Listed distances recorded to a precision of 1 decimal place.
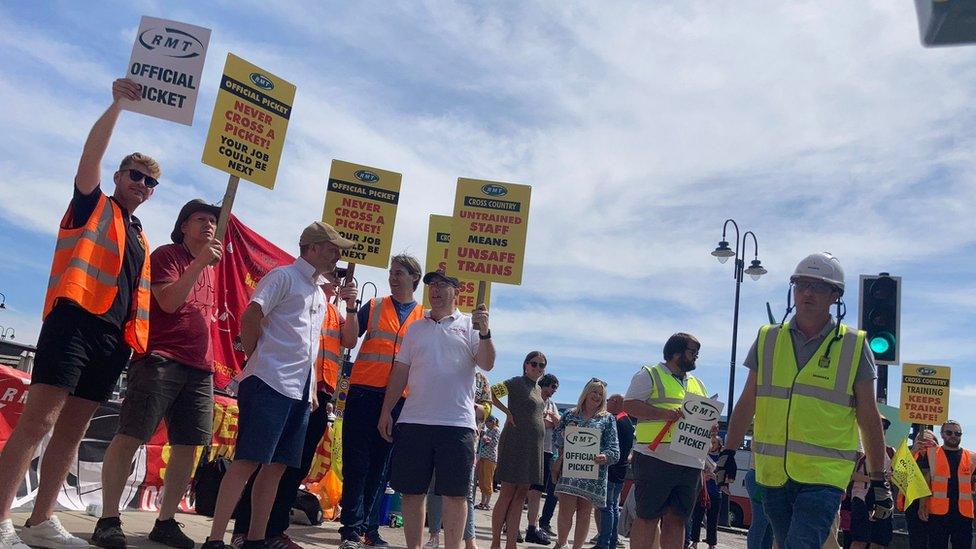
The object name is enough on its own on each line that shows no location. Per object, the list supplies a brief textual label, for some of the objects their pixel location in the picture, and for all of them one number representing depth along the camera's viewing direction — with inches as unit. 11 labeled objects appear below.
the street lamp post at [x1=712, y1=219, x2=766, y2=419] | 829.8
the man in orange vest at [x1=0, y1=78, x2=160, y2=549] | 165.2
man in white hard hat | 168.9
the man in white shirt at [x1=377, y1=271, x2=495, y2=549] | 216.1
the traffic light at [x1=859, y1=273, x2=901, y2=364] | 339.4
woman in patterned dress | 331.0
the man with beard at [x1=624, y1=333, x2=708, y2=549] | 243.4
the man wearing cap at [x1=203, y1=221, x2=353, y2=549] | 194.7
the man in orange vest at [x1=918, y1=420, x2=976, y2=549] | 458.3
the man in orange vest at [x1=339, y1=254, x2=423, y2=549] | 255.4
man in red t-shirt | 195.9
